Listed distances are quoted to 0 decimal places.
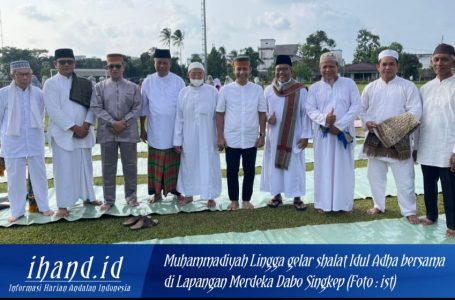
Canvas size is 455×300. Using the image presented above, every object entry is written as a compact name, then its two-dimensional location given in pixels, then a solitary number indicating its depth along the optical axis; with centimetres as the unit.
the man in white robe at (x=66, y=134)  432
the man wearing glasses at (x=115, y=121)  449
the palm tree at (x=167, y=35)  5294
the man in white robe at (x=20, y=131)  421
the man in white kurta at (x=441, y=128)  373
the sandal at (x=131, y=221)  417
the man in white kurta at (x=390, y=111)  407
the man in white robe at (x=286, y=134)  458
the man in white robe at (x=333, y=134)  430
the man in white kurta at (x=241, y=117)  449
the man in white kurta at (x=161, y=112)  470
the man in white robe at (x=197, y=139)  457
